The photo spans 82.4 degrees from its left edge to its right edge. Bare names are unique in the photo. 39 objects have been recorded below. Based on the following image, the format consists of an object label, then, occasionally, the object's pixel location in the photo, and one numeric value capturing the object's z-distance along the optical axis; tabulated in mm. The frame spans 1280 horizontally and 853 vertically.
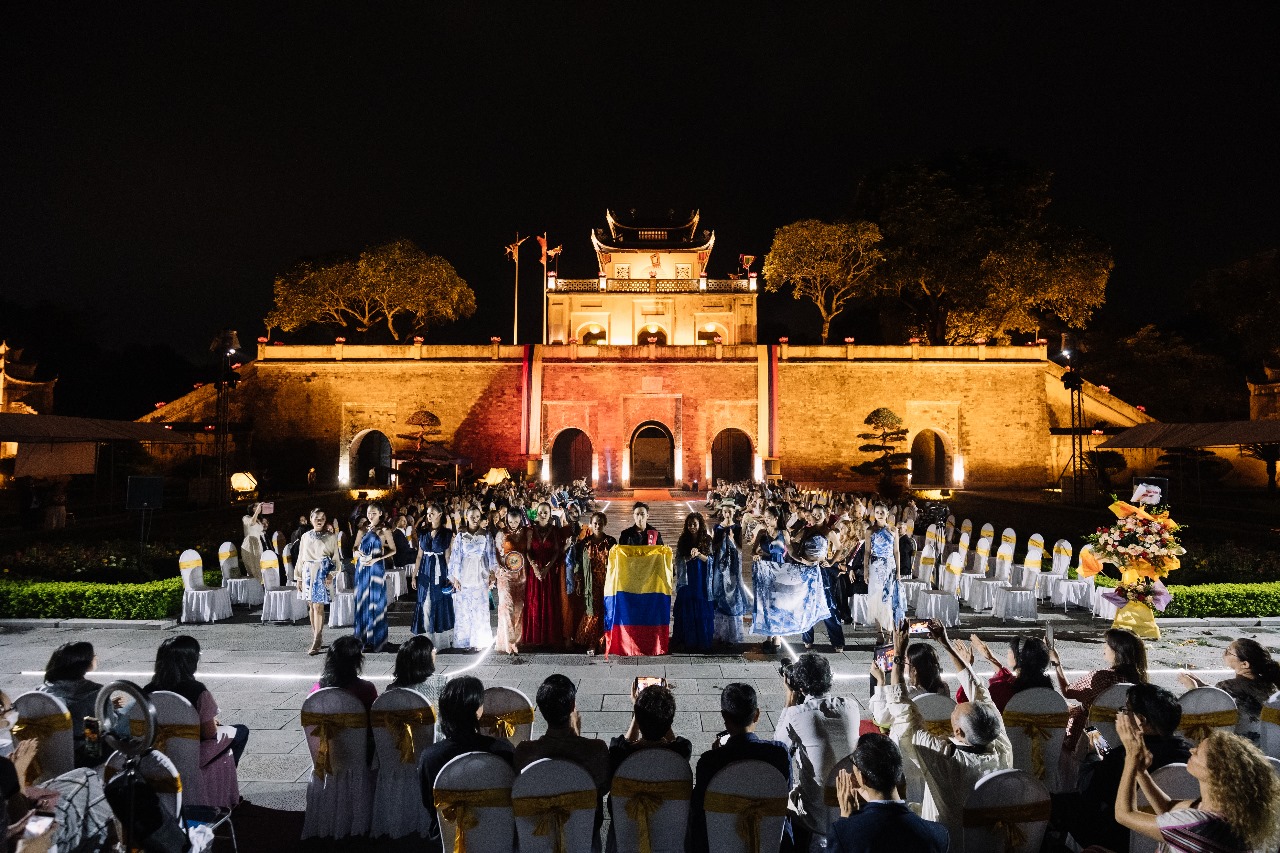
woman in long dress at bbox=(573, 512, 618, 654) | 7055
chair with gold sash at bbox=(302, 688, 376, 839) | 3436
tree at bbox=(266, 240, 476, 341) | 30656
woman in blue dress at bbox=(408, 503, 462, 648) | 7520
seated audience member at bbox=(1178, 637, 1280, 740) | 3627
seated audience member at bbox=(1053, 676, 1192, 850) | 2865
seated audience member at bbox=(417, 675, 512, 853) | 3100
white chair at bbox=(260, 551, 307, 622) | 8453
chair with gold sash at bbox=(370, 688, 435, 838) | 3424
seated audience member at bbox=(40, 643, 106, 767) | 3494
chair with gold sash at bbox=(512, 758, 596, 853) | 2617
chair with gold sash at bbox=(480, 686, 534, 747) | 3369
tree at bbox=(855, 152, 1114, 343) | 26812
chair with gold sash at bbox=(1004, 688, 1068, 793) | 3391
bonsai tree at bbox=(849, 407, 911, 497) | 25406
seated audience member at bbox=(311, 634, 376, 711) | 3477
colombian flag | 6809
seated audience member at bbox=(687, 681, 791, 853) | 2732
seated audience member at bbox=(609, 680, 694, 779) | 2916
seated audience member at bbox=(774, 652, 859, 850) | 3096
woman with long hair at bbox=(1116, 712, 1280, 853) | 2061
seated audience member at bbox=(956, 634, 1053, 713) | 3539
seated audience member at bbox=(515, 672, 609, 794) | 2895
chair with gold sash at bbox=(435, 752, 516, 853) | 2666
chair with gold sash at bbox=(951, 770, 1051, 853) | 2564
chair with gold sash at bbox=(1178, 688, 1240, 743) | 3414
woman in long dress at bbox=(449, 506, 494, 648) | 7352
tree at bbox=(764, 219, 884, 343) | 29062
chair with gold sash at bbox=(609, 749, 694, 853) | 2705
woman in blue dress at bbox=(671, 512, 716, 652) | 7133
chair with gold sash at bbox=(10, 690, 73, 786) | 3170
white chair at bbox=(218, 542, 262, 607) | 8906
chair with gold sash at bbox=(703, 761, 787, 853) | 2652
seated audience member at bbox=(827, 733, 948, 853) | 2225
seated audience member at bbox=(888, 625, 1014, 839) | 2773
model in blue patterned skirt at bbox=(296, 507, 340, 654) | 7051
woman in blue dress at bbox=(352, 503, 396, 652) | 7195
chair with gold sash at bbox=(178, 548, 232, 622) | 8320
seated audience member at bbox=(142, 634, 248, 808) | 3451
